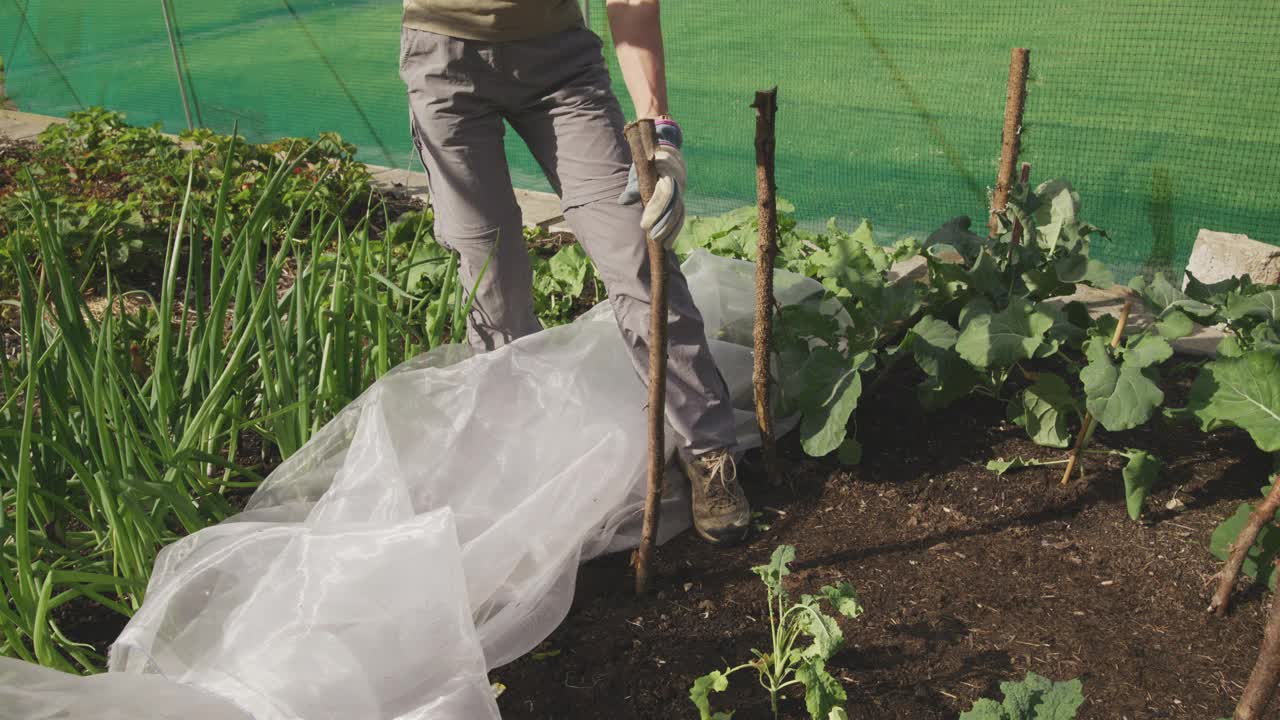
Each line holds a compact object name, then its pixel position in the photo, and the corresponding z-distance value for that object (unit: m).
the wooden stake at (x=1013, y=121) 2.35
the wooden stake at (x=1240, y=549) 1.49
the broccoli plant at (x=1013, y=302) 1.98
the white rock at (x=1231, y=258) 2.72
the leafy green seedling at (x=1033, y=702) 1.21
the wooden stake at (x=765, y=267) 1.81
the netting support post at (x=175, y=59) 5.53
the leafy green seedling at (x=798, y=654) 1.37
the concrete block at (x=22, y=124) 5.88
